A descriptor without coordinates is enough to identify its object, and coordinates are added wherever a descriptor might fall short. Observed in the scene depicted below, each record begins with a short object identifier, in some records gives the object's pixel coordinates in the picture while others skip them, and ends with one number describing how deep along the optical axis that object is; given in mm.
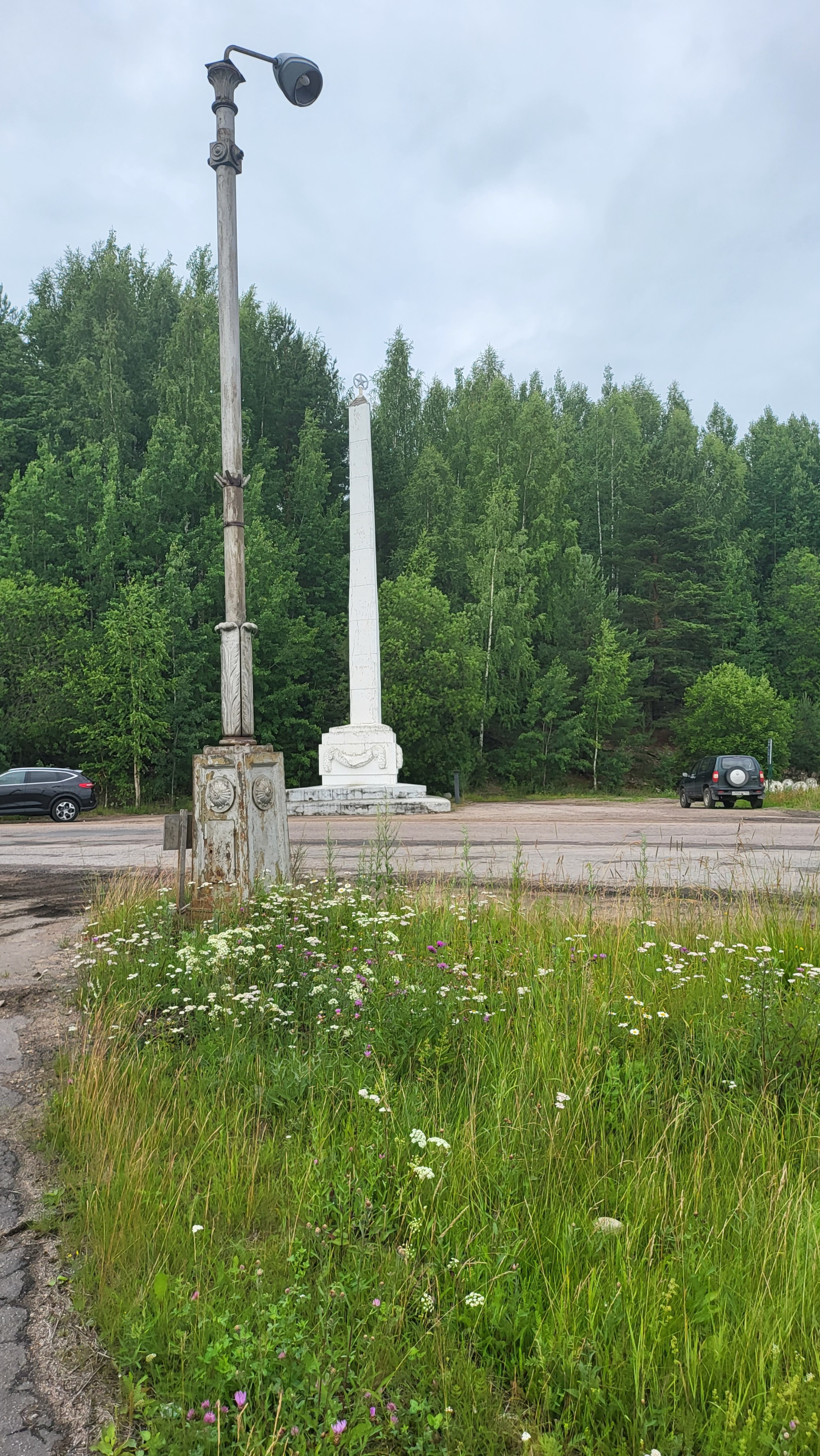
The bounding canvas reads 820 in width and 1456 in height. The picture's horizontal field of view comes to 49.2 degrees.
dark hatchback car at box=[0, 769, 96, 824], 23531
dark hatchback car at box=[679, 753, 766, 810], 24516
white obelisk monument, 23328
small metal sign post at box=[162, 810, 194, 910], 5719
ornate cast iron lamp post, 5895
